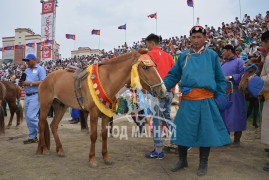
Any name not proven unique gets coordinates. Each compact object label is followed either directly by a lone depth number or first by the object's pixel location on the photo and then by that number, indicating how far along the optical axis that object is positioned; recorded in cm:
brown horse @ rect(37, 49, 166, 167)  365
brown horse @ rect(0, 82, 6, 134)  695
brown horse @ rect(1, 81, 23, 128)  887
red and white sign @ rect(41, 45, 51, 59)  2836
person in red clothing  423
